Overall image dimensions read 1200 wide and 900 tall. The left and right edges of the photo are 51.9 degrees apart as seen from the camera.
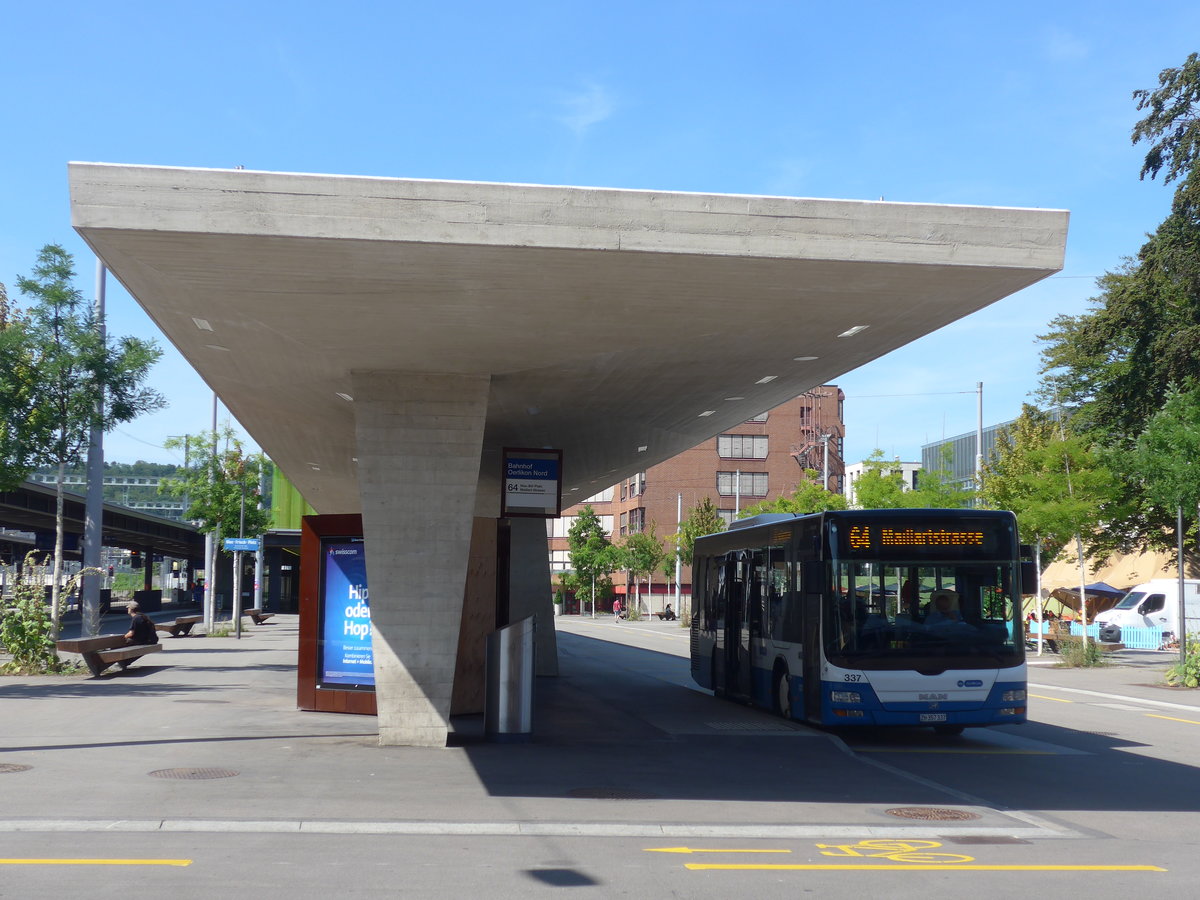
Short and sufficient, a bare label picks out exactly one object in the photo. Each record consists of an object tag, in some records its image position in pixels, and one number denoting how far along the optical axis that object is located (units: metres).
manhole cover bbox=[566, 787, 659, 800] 11.02
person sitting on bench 25.56
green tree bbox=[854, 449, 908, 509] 50.20
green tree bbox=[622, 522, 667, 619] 90.56
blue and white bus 14.85
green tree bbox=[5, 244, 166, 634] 24.47
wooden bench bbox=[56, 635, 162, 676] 22.28
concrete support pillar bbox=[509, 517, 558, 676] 27.67
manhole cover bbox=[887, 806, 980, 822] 10.34
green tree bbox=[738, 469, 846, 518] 57.11
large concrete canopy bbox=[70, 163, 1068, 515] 9.34
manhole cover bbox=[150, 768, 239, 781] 11.70
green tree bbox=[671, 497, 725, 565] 75.31
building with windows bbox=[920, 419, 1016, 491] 117.19
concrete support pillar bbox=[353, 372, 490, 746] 13.95
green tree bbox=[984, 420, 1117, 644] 35.66
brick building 101.00
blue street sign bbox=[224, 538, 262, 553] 42.09
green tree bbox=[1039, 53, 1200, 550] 35.19
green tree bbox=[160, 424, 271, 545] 47.25
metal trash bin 15.10
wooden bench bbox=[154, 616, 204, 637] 40.59
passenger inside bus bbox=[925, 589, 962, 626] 15.11
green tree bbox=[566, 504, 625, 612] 95.31
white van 43.41
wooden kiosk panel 17.56
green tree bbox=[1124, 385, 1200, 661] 26.09
